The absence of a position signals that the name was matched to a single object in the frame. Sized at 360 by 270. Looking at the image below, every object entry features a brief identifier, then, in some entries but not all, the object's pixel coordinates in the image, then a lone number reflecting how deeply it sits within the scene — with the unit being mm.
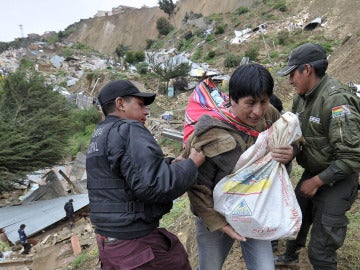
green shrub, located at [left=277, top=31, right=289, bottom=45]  22231
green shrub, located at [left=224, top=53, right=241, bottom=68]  21594
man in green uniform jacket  1877
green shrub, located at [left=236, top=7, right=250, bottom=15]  33406
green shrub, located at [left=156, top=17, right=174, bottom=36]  46969
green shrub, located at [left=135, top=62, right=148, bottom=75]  25438
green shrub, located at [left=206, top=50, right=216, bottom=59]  26209
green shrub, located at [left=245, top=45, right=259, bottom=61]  21109
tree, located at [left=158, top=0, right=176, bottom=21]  49594
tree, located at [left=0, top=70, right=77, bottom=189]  12234
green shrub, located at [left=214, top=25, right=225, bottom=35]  31062
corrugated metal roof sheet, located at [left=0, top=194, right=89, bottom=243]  9362
